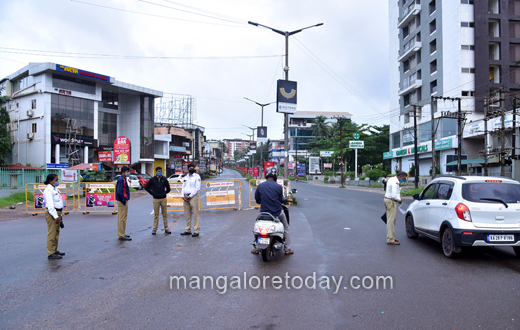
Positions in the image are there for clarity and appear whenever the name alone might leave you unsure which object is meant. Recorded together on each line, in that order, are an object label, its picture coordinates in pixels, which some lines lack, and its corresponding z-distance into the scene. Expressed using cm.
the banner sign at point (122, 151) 3427
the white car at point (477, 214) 647
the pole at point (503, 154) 2284
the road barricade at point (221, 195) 1589
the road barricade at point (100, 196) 1559
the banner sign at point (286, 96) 1720
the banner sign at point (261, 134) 2789
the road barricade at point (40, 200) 1559
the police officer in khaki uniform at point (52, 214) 697
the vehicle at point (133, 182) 3391
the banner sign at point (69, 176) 2264
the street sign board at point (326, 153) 6244
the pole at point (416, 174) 3403
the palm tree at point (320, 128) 8738
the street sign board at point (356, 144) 4550
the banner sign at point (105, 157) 3700
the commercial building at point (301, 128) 10700
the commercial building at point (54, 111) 3931
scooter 640
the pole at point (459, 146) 2857
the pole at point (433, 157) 3164
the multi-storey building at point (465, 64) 3869
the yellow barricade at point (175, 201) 1556
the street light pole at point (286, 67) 1824
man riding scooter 686
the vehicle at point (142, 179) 3569
